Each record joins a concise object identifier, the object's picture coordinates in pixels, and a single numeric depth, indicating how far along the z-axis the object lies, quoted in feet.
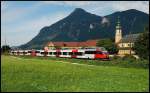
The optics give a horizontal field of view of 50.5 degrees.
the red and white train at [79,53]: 114.93
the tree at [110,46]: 234.74
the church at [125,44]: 249.38
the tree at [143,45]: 116.11
